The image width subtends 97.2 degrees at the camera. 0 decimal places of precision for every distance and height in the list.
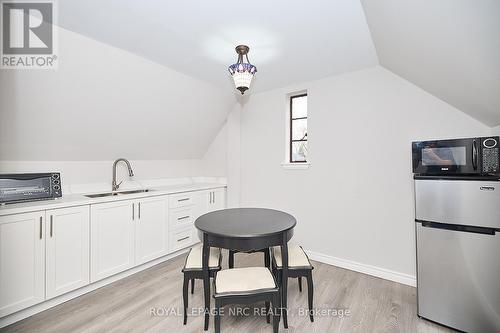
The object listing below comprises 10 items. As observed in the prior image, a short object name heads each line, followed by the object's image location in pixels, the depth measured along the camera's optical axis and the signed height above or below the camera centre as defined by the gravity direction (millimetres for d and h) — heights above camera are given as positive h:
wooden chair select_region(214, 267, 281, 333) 1415 -799
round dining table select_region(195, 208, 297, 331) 1529 -471
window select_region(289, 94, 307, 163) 3164 +563
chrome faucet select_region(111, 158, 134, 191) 2838 -57
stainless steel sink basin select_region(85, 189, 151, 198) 2477 -308
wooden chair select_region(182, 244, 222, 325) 1743 -796
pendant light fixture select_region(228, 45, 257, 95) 1831 +793
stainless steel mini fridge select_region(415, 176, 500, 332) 1494 -619
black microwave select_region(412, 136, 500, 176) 1578 +77
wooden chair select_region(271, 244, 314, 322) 1741 -791
